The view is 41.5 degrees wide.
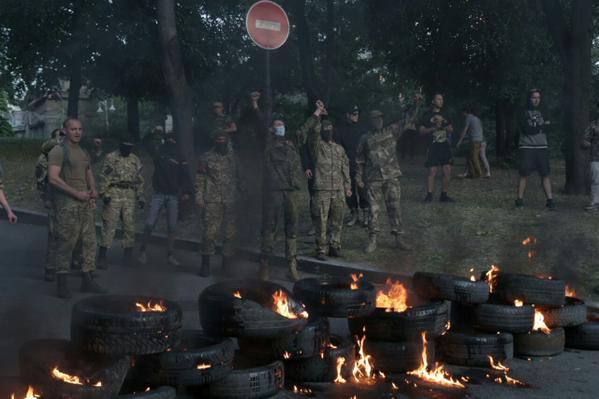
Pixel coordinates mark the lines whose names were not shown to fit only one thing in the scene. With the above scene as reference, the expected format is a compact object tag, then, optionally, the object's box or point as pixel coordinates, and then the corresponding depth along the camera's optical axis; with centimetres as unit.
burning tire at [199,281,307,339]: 532
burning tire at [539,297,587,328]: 680
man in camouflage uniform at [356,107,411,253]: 1080
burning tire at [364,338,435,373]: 594
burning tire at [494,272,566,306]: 676
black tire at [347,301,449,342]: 596
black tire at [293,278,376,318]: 592
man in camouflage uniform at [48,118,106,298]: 816
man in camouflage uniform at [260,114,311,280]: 947
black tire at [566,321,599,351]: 693
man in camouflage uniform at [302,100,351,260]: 1012
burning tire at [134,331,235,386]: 491
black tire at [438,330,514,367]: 622
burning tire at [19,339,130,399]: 432
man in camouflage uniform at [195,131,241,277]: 975
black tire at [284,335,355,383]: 563
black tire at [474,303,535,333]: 649
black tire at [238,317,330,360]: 549
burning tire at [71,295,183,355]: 467
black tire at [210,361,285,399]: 512
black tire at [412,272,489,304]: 649
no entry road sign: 955
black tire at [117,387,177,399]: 455
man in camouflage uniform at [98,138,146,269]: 983
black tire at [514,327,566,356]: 661
